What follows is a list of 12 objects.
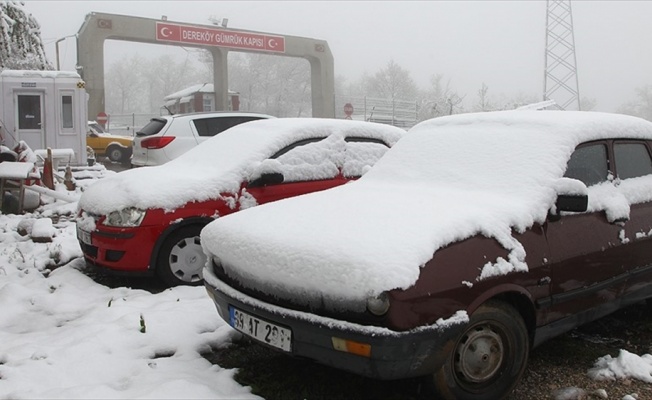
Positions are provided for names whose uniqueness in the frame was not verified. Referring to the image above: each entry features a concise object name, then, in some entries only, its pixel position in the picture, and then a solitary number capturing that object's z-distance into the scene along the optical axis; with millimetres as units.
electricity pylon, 30012
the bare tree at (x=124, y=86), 93875
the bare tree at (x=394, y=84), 64125
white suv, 11750
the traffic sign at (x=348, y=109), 23875
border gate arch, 21625
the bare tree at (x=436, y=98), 40406
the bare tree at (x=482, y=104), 43906
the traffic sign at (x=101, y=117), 22338
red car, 4984
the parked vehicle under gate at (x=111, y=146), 20562
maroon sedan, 2656
